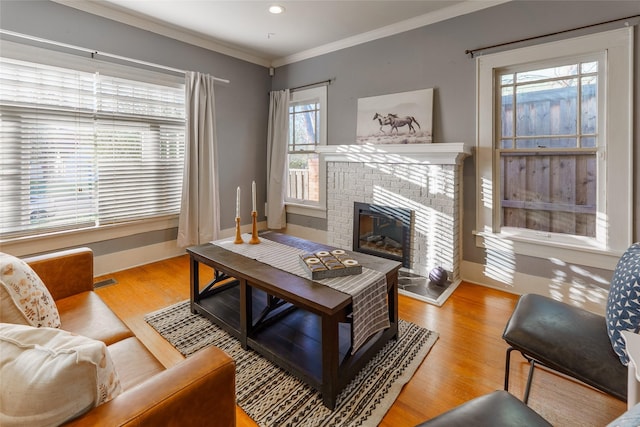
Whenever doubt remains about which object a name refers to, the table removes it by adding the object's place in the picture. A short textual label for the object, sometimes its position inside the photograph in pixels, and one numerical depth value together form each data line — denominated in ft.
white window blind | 8.73
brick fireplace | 9.78
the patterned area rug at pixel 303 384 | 4.89
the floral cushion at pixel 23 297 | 3.96
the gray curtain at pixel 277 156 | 14.55
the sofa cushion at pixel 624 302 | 3.97
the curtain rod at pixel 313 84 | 13.12
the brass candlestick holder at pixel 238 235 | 8.23
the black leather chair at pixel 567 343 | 3.96
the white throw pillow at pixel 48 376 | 2.28
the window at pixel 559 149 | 7.70
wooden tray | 5.96
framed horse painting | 10.55
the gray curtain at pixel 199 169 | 12.04
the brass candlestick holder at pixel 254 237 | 8.20
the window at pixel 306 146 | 13.62
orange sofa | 2.56
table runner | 5.38
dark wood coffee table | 5.04
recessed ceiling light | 9.78
